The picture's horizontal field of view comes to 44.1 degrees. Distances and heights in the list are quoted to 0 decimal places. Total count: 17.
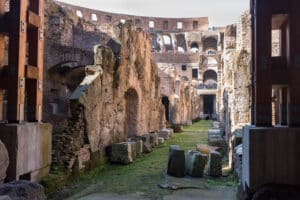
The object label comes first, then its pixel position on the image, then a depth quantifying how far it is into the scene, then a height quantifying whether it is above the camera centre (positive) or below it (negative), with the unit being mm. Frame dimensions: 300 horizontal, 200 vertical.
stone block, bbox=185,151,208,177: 7266 -1034
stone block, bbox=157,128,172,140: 14953 -865
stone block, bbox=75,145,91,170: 7096 -865
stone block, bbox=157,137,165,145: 13534 -1030
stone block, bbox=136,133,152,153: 10966 -927
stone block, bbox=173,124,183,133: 19797 -841
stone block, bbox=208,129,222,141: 12445 -756
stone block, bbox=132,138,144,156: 10098 -945
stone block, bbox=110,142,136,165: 8781 -976
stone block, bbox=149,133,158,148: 12355 -924
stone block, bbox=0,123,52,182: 4031 -414
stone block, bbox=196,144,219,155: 9373 -930
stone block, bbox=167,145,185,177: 7348 -1008
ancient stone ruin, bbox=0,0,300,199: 3385 +251
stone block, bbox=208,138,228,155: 10656 -911
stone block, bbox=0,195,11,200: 2203 -510
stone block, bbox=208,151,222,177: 7332 -1061
